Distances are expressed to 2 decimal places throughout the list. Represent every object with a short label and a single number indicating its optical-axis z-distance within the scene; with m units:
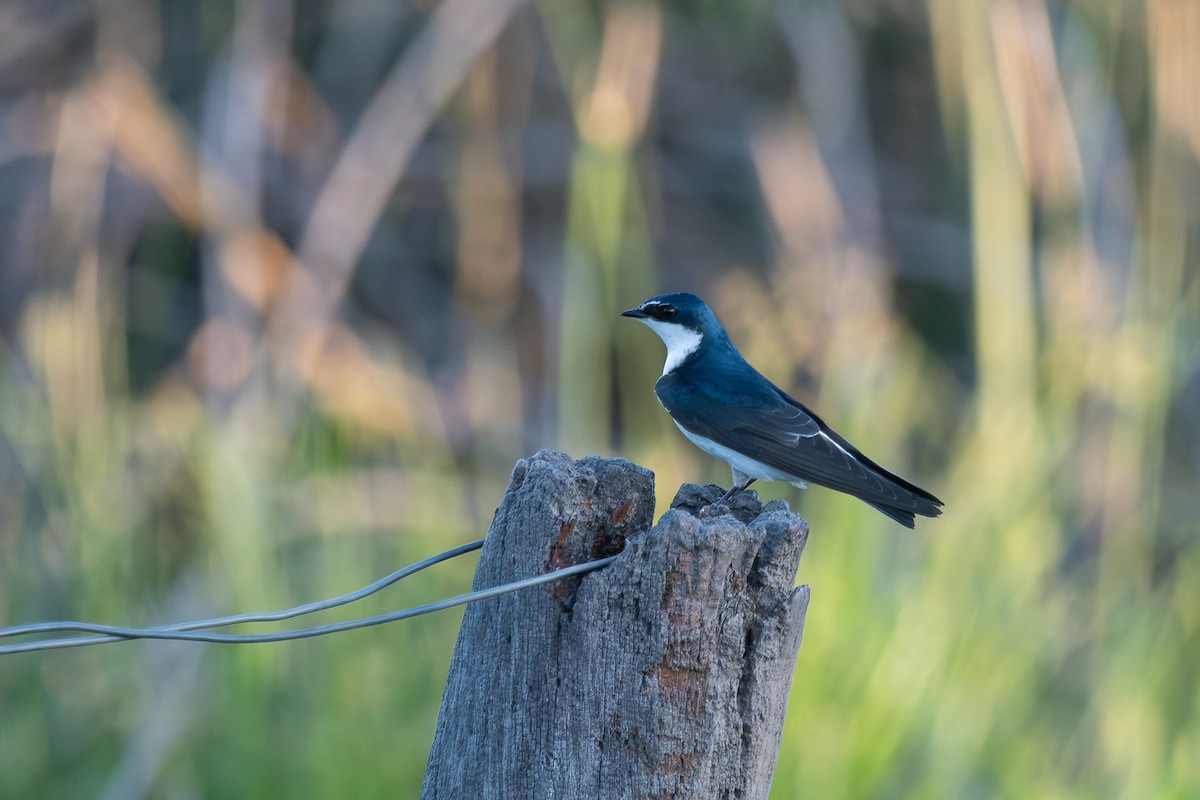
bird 5.70
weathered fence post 5.54
